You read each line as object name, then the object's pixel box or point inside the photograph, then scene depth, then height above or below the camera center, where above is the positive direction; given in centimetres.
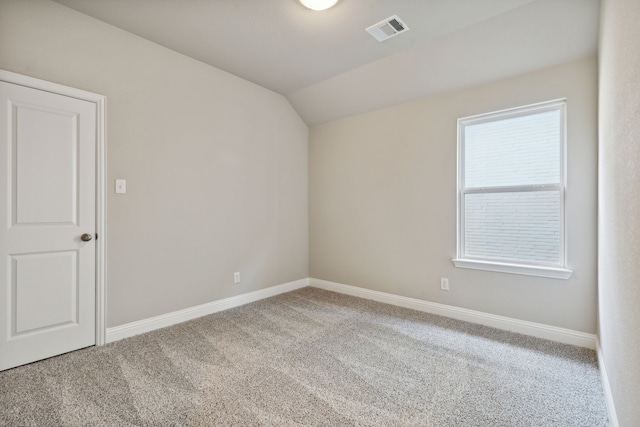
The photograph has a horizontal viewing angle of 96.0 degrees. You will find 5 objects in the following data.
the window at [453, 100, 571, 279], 253 +22
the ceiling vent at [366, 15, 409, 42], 239 +160
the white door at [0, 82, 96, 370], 204 -8
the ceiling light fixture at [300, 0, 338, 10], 215 +159
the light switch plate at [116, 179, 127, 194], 253 +24
